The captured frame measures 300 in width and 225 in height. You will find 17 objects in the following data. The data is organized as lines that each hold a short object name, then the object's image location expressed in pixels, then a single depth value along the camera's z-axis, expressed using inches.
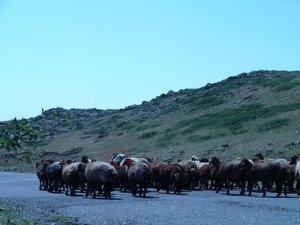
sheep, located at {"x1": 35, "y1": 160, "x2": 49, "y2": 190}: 1213.7
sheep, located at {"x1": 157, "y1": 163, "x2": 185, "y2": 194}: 1058.7
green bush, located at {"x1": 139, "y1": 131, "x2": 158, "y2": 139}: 2721.0
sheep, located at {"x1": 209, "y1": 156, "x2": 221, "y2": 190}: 1089.4
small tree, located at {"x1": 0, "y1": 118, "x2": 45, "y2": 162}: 214.1
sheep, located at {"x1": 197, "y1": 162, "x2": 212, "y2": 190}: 1149.7
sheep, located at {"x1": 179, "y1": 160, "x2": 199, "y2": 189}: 1184.7
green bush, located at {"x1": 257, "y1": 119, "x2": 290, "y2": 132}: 2057.1
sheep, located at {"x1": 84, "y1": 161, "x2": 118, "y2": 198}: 970.1
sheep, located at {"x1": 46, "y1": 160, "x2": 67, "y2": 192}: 1158.5
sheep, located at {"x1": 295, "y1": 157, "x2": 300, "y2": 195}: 905.1
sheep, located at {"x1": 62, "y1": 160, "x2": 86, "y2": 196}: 1041.5
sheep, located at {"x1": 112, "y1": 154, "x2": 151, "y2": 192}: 1144.2
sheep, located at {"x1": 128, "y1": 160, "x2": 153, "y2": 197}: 981.2
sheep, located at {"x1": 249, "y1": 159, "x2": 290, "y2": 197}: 932.0
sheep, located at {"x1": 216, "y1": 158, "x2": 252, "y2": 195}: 980.9
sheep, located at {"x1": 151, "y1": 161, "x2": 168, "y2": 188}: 1155.3
